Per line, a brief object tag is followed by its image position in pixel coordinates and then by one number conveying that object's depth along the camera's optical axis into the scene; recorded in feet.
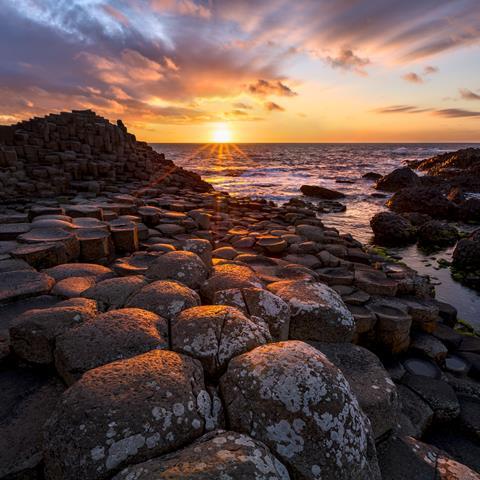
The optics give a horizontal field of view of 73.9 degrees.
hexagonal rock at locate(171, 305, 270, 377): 6.99
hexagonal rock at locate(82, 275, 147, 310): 9.30
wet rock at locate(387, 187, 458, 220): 49.52
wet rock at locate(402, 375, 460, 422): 11.35
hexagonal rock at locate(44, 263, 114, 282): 11.56
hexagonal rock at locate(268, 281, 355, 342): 10.33
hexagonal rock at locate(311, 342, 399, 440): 8.40
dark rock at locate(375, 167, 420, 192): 76.59
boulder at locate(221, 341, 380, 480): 5.38
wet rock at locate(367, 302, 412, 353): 13.99
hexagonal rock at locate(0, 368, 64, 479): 5.50
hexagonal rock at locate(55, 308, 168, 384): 6.68
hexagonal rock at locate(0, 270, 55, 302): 9.85
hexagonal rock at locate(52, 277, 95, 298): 10.09
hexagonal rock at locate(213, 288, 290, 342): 9.29
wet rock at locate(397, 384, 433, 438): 10.22
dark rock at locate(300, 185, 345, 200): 68.04
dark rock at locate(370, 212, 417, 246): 36.22
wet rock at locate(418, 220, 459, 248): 35.68
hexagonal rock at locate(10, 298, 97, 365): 7.43
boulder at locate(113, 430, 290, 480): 4.47
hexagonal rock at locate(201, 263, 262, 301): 10.53
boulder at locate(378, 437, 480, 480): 7.52
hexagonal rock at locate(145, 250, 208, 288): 10.97
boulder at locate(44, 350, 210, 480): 4.85
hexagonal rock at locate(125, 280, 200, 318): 8.76
